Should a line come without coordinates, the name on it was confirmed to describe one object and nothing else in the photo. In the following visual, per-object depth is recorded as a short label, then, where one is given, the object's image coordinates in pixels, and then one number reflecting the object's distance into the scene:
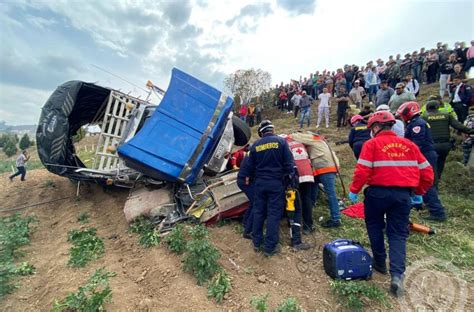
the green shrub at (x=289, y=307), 2.67
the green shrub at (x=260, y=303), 2.74
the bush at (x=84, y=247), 3.97
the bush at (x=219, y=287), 3.02
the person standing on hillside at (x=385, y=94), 8.59
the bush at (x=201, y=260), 3.31
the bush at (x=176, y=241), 3.89
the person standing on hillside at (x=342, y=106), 10.98
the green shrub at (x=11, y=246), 3.47
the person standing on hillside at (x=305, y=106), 11.80
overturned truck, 4.66
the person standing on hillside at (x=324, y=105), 11.09
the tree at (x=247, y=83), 25.75
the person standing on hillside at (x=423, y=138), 4.66
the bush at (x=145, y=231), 4.22
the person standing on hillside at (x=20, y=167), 9.00
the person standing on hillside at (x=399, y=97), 6.41
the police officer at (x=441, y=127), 5.20
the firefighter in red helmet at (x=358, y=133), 4.96
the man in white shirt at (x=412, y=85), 9.30
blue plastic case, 3.18
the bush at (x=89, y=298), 2.78
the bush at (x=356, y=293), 2.83
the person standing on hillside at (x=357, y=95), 11.63
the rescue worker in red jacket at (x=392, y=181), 3.03
